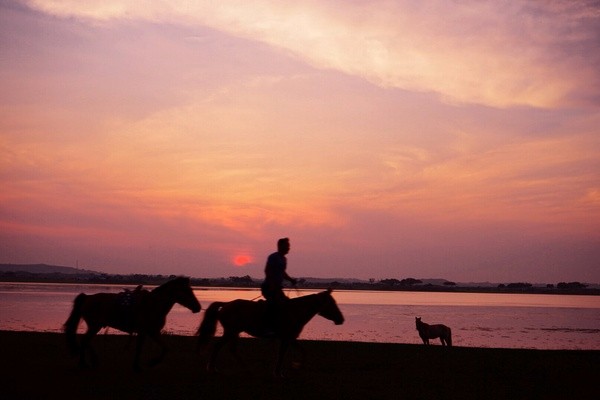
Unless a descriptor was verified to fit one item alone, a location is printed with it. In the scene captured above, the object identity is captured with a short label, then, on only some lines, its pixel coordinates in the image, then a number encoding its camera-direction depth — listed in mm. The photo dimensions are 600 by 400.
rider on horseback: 13609
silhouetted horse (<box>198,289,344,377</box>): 13742
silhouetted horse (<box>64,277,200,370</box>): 13727
